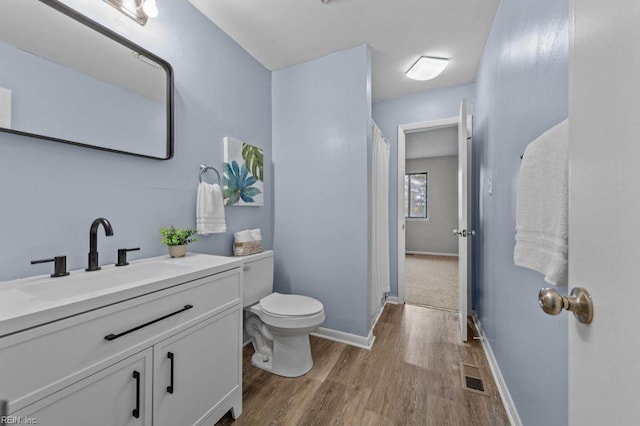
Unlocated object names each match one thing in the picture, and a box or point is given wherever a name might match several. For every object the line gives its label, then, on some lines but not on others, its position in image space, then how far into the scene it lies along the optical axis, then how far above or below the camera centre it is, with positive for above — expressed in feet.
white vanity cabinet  2.27 -1.67
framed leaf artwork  6.29 +1.01
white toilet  5.39 -2.38
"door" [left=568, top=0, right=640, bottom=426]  1.13 +0.04
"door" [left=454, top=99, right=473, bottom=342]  6.91 -0.10
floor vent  5.15 -3.55
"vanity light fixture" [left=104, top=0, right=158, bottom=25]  4.28 +3.50
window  20.86 +1.46
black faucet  3.70 -0.42
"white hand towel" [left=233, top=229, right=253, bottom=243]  6.38 -0.63
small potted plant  4.69 -0.52
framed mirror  3.24 +1.94
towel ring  5.71 +0.98
